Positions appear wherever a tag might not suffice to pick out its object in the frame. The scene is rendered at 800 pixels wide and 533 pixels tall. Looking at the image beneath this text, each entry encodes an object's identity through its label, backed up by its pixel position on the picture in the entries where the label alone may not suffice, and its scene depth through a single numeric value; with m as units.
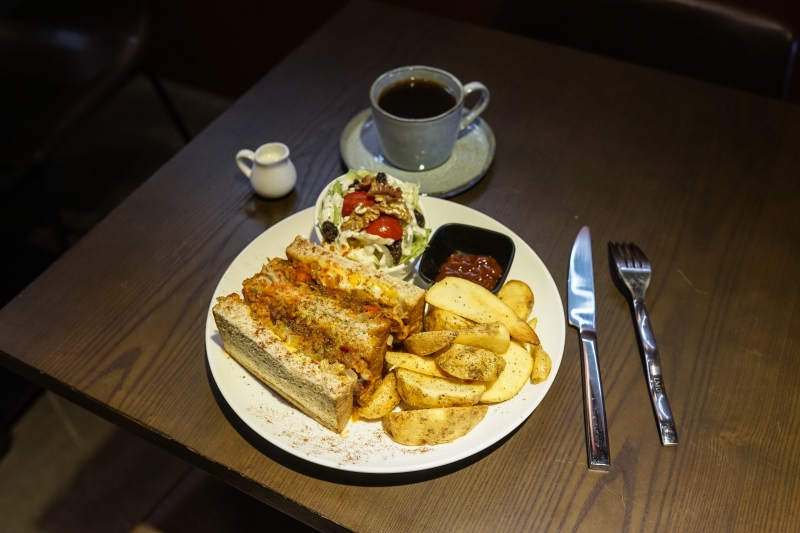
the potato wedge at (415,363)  0.45
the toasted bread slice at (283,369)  0.43
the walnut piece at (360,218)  0.53
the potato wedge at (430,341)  0.44
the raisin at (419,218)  0.55
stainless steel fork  0.46
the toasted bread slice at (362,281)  0.48
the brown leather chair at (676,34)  0.70
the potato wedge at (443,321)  0.47
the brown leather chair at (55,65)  0.85
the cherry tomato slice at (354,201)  0.54
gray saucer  0.62
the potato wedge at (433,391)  0.43
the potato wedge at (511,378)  0.44
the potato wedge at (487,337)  0.44
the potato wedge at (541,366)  0.45
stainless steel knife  0.45
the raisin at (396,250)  0.53
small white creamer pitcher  0.59
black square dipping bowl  0.53
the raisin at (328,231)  0.53
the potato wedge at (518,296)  0.49
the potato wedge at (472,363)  0.43
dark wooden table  0.43
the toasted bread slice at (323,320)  0.45
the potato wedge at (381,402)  0.44
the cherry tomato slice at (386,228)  0.52
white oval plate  0.42
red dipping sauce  0.52
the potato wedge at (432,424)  0.42
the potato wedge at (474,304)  0.47
